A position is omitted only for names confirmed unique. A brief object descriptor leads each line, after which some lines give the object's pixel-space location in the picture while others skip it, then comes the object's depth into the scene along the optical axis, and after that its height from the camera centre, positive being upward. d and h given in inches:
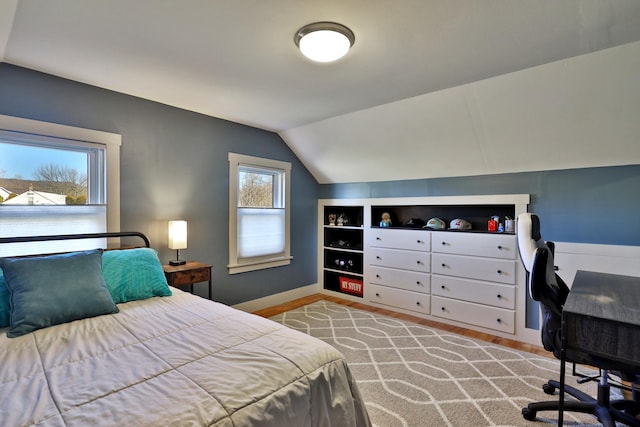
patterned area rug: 77.5 -50.6
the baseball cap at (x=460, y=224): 145.6 -5.9
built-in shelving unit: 127.1 -24.6
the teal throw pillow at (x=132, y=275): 85.0 -18.8
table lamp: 117.3 -9.7
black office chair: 69.9 -30.9
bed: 40.5 -25.5
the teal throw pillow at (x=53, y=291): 65.9 -18.9
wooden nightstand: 108.6 -23.1
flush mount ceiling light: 70.4 +40.0
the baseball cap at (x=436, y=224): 150.5 -6.1
